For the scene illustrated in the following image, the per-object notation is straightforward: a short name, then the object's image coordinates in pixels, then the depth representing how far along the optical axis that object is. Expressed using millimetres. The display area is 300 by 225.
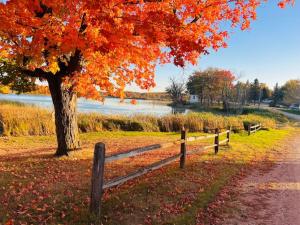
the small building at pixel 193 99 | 86572
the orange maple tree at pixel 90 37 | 7417
